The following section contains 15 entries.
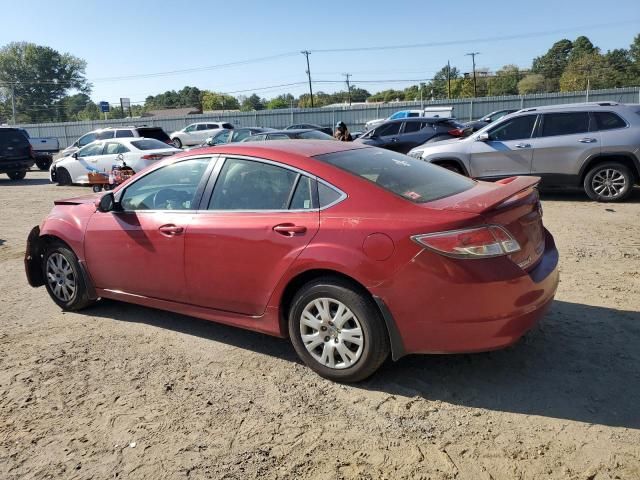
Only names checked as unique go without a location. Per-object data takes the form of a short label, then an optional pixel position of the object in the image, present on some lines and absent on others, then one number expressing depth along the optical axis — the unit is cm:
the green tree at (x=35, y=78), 9819
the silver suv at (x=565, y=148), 927
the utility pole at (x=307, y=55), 8012
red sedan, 321
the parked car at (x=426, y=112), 3214
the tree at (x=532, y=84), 9344
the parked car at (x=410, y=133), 1510
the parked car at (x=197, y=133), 3212
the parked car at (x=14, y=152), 1905
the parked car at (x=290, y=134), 1316
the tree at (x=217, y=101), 12020
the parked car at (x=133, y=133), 1897
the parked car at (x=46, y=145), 2869
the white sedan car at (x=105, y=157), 1439
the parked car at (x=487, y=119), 2188
